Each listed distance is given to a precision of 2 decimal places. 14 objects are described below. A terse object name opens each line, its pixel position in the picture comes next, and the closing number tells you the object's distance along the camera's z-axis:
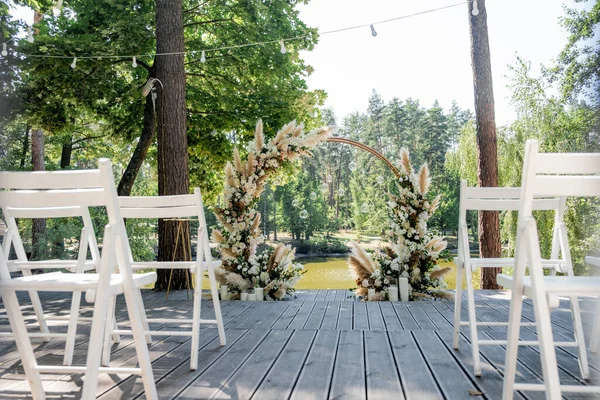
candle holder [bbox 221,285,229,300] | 4.64
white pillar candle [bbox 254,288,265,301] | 4.54
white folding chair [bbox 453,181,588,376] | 2.18
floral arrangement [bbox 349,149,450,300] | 4.57
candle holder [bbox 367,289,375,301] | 4.46
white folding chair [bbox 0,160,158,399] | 1.47
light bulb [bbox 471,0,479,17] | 5.41
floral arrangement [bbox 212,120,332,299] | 4.68
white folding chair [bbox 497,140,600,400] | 1.25
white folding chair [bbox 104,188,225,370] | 2.39
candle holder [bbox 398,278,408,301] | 4.43
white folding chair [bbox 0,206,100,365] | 2.29
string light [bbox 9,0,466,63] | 5.53
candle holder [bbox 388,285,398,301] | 4.43
